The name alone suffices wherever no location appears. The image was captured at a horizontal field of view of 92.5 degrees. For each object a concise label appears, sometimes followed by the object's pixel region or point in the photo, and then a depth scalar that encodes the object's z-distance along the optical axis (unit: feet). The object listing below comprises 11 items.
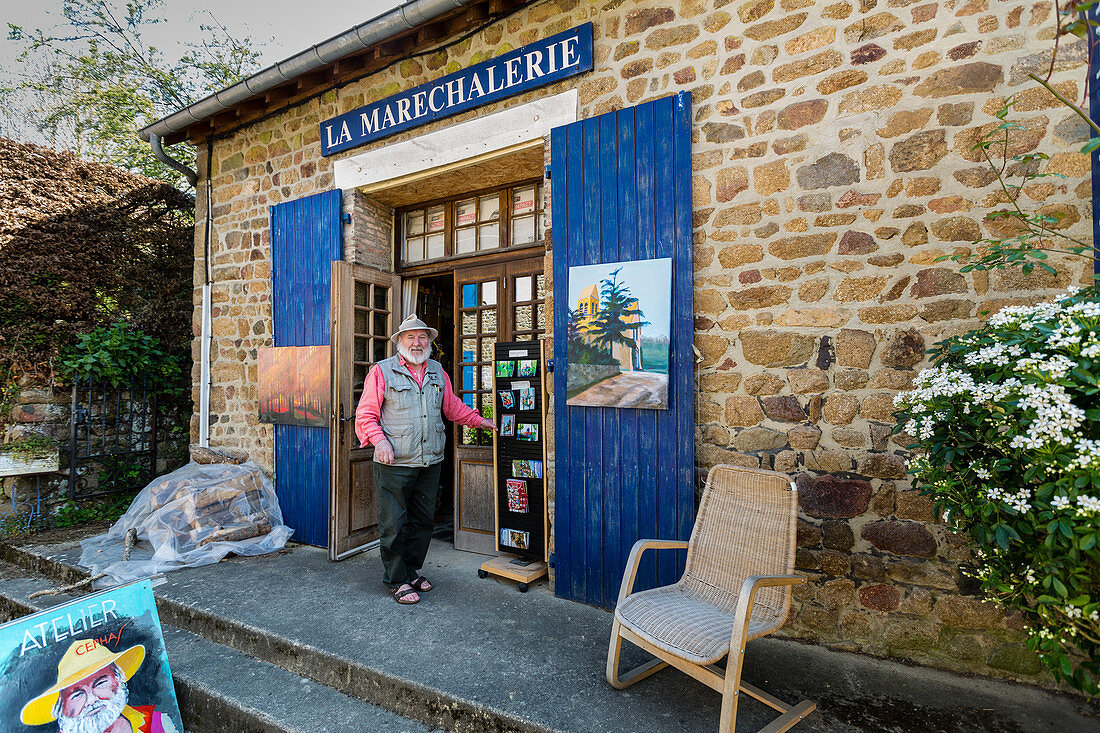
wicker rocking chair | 6.59
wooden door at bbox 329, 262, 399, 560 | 13.96
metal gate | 18.02
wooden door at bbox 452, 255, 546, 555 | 13.85
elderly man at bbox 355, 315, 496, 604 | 11.29
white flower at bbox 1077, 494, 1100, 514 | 4.61
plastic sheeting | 13.20
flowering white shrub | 4.89
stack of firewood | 13.87
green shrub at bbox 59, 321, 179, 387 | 17.80
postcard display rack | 12.38
